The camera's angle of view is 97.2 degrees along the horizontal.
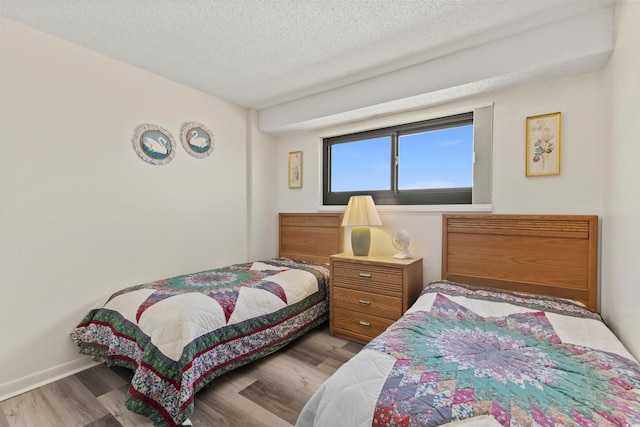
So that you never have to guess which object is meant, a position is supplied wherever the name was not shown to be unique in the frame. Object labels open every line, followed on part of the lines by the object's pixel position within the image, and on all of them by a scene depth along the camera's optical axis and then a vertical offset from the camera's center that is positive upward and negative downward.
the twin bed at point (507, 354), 0.85 -0.58
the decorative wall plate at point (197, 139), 2.63 +0.67
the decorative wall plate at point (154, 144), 2.32 +0.55
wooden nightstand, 2.18 -0.67
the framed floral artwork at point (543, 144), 1.90 +0.46
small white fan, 2.42 -0.28
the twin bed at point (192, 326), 1.47 -0.77
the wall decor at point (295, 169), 3.29 +0.48
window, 2.21 +0.45
